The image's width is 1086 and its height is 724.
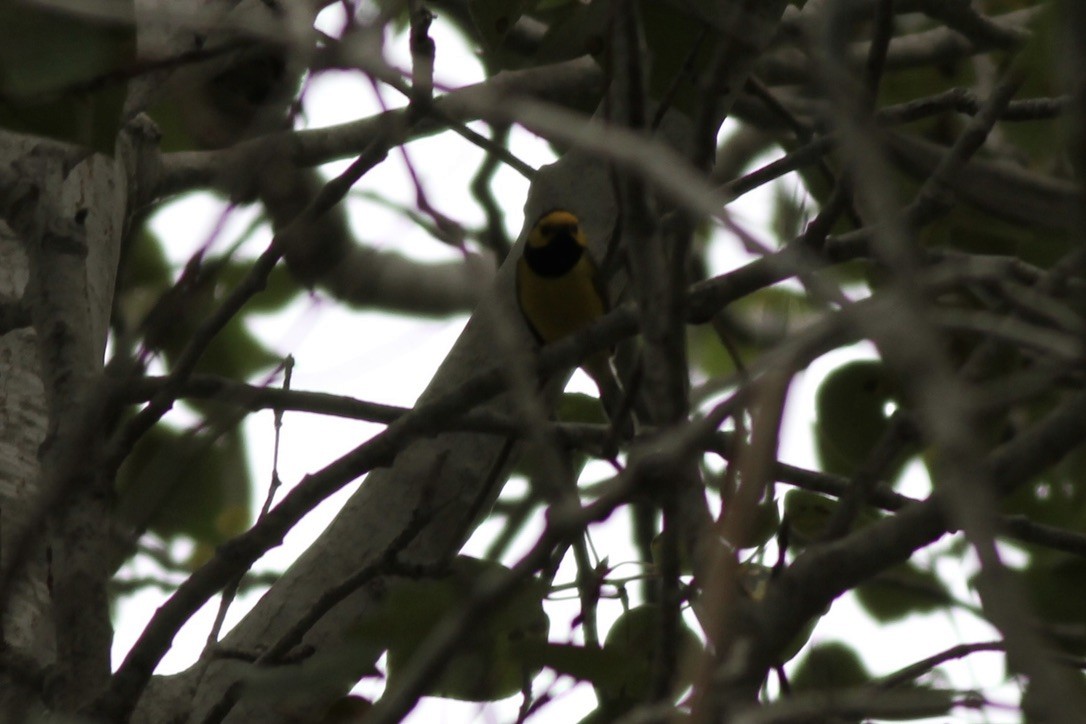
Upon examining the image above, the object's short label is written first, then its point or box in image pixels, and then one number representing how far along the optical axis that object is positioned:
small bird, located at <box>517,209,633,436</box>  9.02
